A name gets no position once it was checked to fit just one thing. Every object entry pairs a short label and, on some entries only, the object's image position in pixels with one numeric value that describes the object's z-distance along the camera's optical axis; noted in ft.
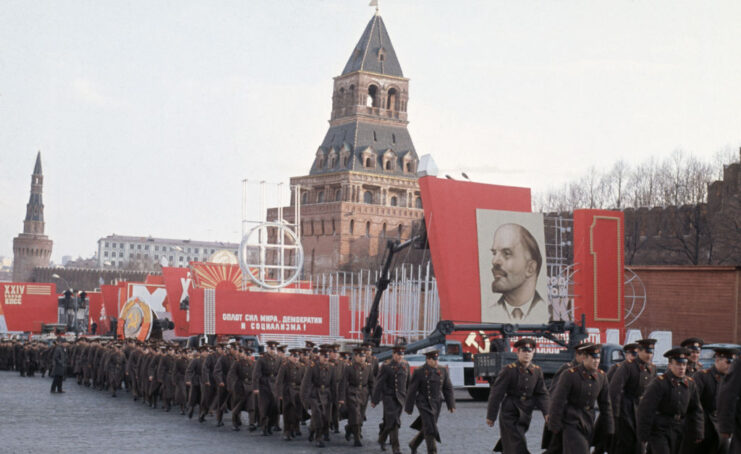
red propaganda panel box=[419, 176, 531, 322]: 93.86
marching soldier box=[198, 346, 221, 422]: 65.00
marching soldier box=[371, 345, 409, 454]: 48.60
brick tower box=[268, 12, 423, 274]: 318.24
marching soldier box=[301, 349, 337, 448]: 52.54
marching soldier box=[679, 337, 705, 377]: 35.06
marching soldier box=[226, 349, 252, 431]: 60.54
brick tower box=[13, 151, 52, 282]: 578.66
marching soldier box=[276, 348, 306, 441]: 55.47
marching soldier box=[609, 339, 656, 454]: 36.68
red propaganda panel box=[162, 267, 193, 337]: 120.88
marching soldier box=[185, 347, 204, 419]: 67.82
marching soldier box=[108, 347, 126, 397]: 90.74
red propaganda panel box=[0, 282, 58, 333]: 161.07
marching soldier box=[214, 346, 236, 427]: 62.80
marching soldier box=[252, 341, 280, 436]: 57.88
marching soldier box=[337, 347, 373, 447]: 52.44
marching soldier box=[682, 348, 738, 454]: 33.58
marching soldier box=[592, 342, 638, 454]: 34.89
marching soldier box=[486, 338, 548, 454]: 36.73
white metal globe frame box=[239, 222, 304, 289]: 117.60
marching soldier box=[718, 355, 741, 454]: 30.55
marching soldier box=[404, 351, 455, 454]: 44.83
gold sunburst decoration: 119.17
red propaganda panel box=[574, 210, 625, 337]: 105.40
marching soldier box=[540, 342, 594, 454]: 33.99
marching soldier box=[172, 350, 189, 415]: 72.43
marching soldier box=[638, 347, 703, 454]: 32.40
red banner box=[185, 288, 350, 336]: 98.02
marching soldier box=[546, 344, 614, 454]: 33.14
